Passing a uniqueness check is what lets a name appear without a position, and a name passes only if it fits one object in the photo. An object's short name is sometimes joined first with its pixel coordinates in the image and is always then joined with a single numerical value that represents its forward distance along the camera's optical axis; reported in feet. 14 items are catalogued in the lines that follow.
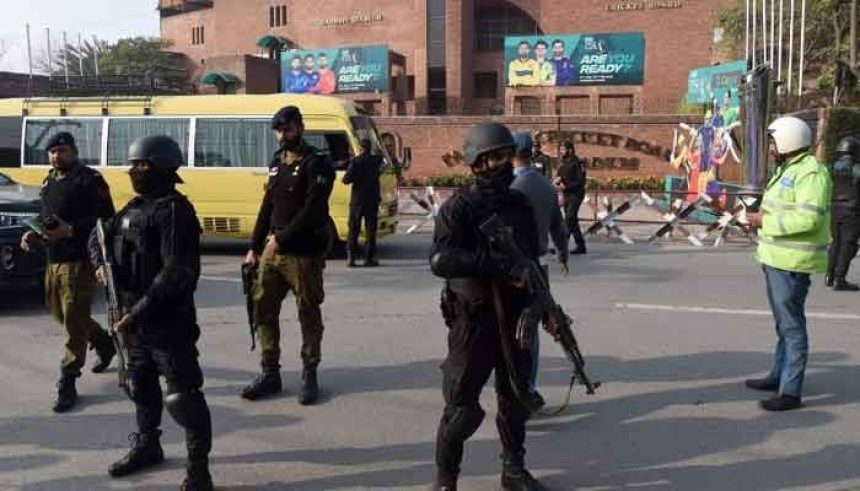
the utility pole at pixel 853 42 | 66.69
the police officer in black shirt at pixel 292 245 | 15.98
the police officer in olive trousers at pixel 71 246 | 16.42
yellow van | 38.24
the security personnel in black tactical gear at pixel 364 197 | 35.14
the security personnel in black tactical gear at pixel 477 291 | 11.02
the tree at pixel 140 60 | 217.52
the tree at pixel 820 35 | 89.35
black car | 24.62
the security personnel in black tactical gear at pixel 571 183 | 39.75
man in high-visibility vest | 15.34
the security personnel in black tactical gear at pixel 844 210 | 28.60
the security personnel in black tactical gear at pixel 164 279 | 11.76
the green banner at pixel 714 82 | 67.91
